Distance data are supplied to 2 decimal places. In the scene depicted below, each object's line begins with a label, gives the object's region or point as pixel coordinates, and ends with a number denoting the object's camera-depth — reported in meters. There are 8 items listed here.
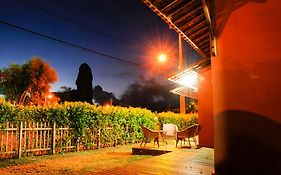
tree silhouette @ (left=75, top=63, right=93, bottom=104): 41.88
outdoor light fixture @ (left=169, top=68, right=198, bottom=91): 10.47
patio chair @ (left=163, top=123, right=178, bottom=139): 15.66
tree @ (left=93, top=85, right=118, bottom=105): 89.50
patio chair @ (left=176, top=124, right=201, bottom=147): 10.48
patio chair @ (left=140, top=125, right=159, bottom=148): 11.38
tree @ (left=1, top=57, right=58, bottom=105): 32.56
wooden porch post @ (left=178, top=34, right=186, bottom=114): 21.99
